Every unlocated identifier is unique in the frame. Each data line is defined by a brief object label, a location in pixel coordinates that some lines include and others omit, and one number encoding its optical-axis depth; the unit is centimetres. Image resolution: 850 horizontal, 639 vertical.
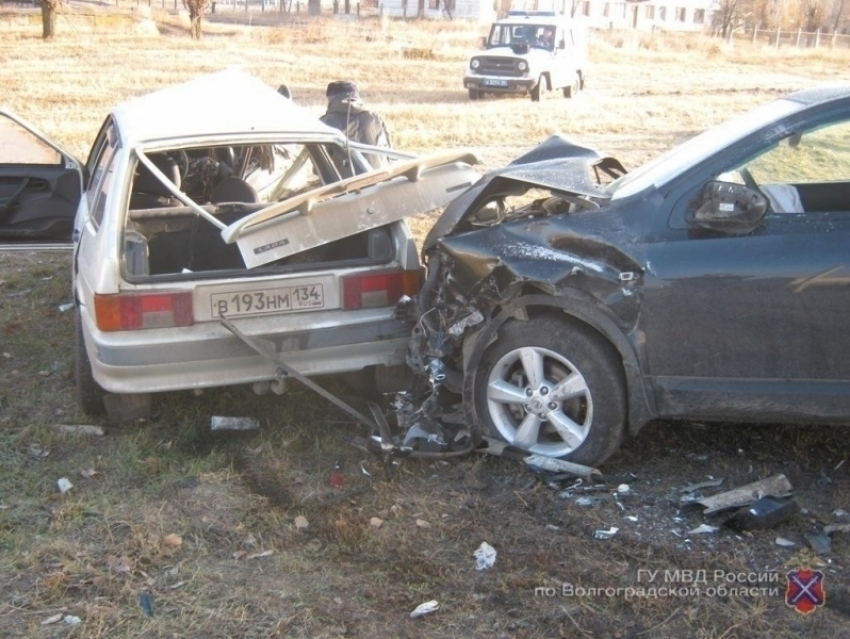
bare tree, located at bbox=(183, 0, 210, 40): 3691
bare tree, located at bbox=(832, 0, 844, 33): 5375
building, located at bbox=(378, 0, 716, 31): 5609
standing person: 861
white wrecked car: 458
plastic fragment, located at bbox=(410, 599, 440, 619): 352
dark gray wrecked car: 408
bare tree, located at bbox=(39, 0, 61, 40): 3356
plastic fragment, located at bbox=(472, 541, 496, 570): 383
